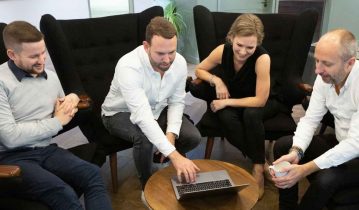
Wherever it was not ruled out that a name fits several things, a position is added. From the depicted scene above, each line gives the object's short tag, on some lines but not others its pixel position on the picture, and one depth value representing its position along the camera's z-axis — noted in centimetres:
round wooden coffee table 142
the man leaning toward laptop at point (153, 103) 174
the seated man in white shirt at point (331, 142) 153
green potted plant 487
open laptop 144
